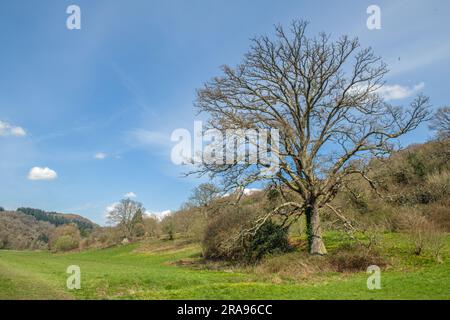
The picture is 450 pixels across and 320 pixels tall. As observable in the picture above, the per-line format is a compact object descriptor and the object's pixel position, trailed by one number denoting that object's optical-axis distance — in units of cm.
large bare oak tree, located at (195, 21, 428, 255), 2203
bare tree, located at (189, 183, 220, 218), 5709
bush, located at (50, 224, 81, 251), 9516
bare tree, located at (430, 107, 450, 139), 5025
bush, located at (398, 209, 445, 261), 1911
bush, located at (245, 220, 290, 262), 2561
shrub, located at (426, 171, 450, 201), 3719
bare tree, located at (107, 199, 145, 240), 9750
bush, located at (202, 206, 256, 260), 2841
